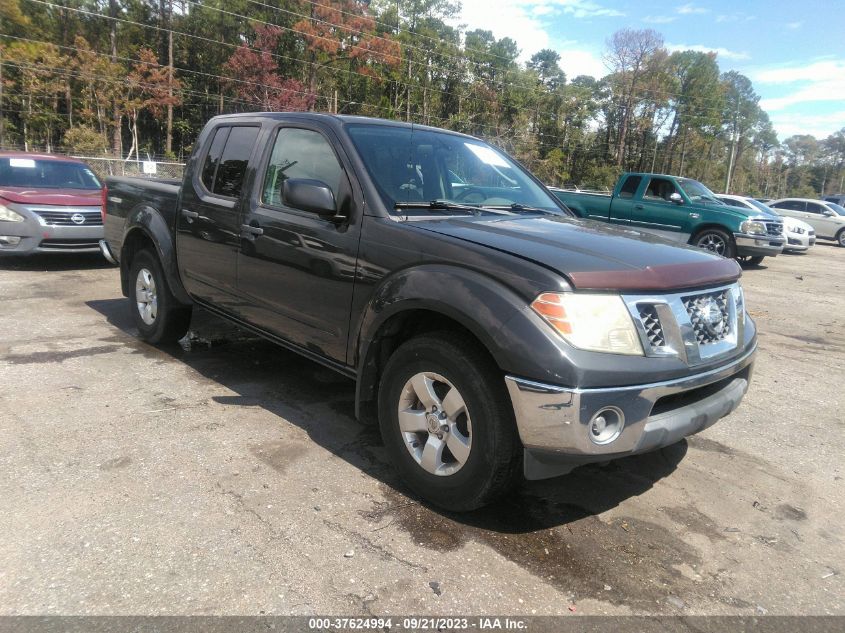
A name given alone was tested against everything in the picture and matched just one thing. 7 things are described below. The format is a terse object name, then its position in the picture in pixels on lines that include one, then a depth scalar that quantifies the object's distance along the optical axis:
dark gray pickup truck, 2.54
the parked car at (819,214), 24.30
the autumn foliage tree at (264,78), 44.69
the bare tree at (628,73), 60.47
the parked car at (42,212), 8.80
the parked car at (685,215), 12.72
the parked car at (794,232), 17.58
